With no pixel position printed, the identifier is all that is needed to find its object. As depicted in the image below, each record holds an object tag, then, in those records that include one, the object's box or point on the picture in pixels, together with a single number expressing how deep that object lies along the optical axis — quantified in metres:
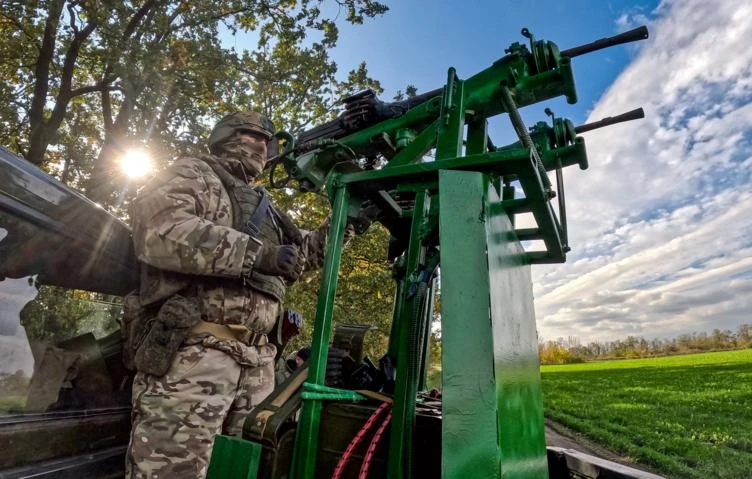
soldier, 1.83
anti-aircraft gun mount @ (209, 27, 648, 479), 1.13
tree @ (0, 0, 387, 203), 7.98
